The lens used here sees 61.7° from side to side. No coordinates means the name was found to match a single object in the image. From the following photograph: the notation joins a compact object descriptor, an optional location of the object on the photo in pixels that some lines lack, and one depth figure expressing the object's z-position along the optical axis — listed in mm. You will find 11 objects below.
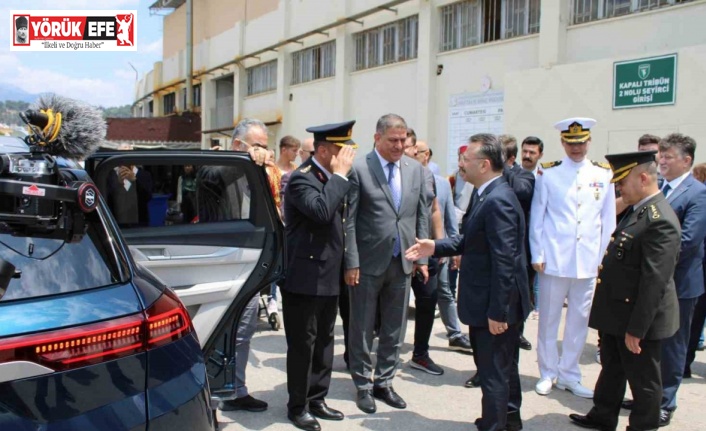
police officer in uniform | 3787
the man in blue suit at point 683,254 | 4000
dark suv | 1727
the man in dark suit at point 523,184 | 4820
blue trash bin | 3600
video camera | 1985
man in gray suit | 4227
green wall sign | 9406
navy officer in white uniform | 4594
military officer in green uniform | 3361
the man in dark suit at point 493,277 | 3436
